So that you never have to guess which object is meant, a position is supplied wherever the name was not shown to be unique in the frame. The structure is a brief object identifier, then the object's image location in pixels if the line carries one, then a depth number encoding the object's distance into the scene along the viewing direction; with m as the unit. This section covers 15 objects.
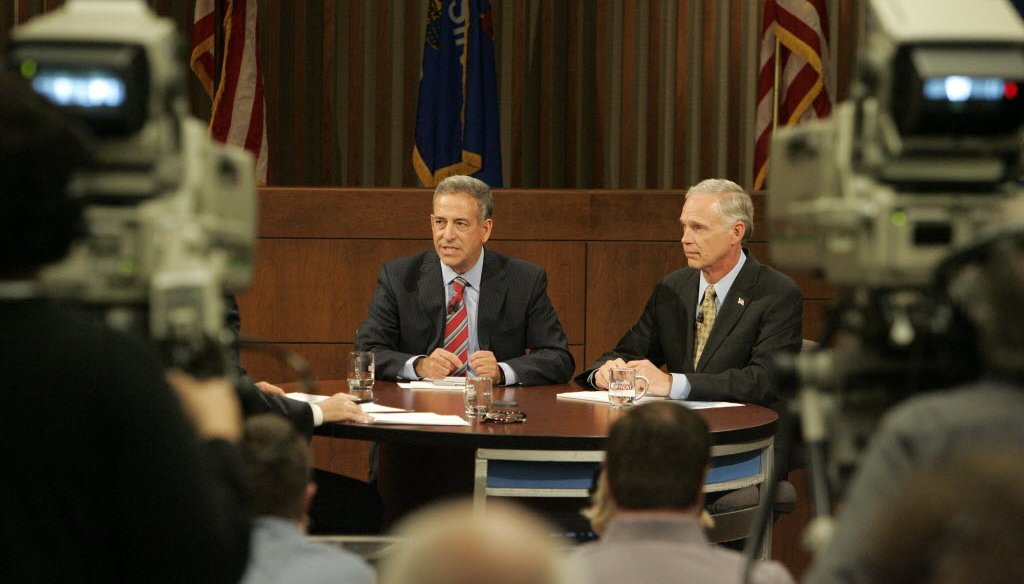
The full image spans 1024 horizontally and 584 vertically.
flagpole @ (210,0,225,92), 14.98
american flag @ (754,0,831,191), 12.86
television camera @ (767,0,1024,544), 3.25
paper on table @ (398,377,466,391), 9.06
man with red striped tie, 9.89
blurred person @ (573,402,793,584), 4.25
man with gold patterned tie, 9.08
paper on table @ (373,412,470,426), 7.46
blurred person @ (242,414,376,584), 4.15
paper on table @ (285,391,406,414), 7.94
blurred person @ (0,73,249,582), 2.75
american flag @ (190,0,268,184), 13.71
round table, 7.18
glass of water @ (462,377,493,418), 7.67
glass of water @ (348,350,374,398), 8.45
